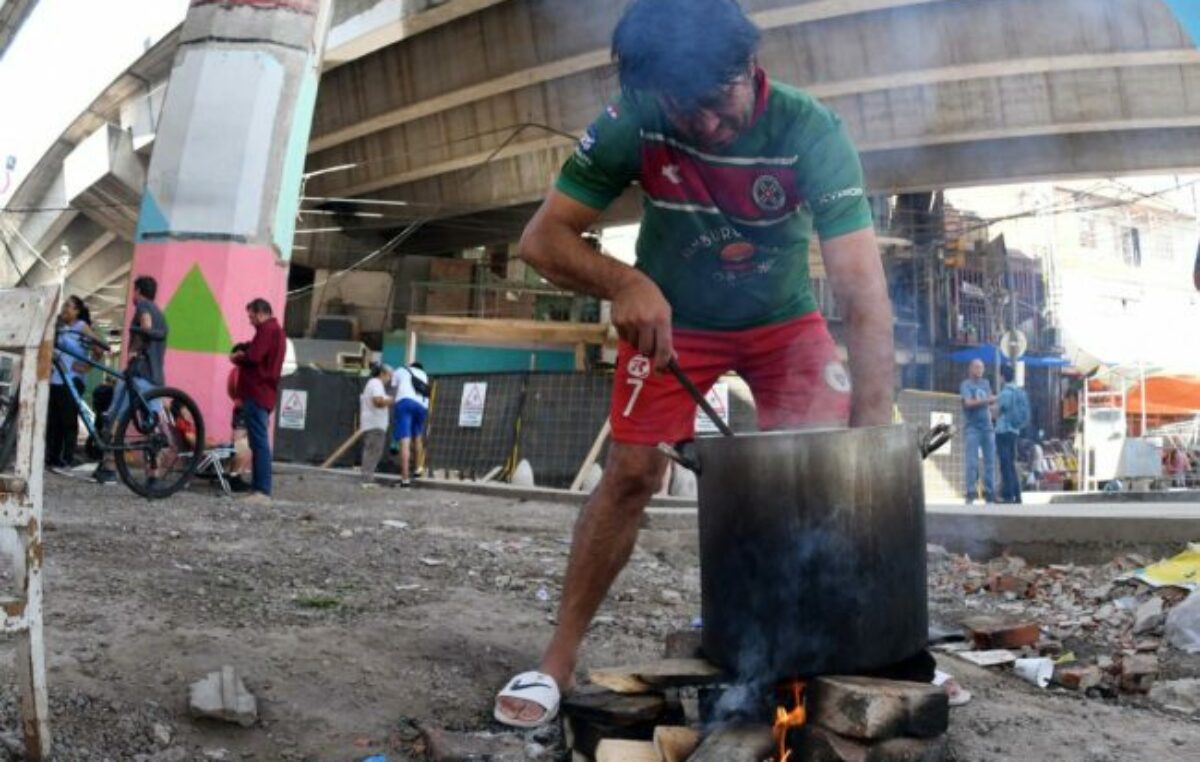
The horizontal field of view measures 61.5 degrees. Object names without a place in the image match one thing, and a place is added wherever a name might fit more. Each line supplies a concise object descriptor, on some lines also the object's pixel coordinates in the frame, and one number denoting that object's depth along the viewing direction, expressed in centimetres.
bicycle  718
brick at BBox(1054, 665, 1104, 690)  301
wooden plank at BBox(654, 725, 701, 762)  212
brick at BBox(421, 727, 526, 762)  228
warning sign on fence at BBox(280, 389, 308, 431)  1756
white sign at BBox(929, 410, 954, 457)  1457
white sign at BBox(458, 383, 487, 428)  1344
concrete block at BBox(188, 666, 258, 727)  232
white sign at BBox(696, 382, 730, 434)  969
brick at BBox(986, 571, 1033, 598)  453
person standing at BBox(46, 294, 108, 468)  815
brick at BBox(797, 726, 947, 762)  193
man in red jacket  793
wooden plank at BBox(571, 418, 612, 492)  1105
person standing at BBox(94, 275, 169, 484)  775
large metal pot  207
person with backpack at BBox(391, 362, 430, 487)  1115
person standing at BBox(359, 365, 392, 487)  1173
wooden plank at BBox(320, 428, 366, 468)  1520
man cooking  226
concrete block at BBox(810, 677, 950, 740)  192
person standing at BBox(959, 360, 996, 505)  1130
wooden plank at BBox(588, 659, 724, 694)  227
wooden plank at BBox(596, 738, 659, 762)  211
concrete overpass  1146
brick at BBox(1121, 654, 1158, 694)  297
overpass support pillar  1002
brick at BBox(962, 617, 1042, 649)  334
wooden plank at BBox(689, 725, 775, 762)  199
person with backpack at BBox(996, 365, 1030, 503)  1176
